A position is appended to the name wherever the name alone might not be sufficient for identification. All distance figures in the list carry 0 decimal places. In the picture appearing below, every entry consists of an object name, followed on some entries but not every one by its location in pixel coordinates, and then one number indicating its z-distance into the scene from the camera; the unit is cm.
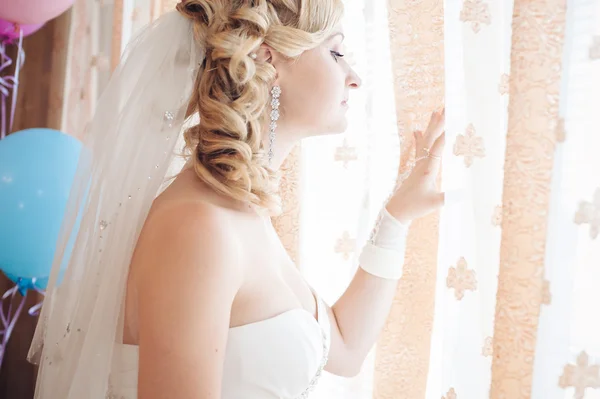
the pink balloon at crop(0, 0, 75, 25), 203
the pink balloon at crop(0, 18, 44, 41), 220
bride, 114
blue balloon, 187
